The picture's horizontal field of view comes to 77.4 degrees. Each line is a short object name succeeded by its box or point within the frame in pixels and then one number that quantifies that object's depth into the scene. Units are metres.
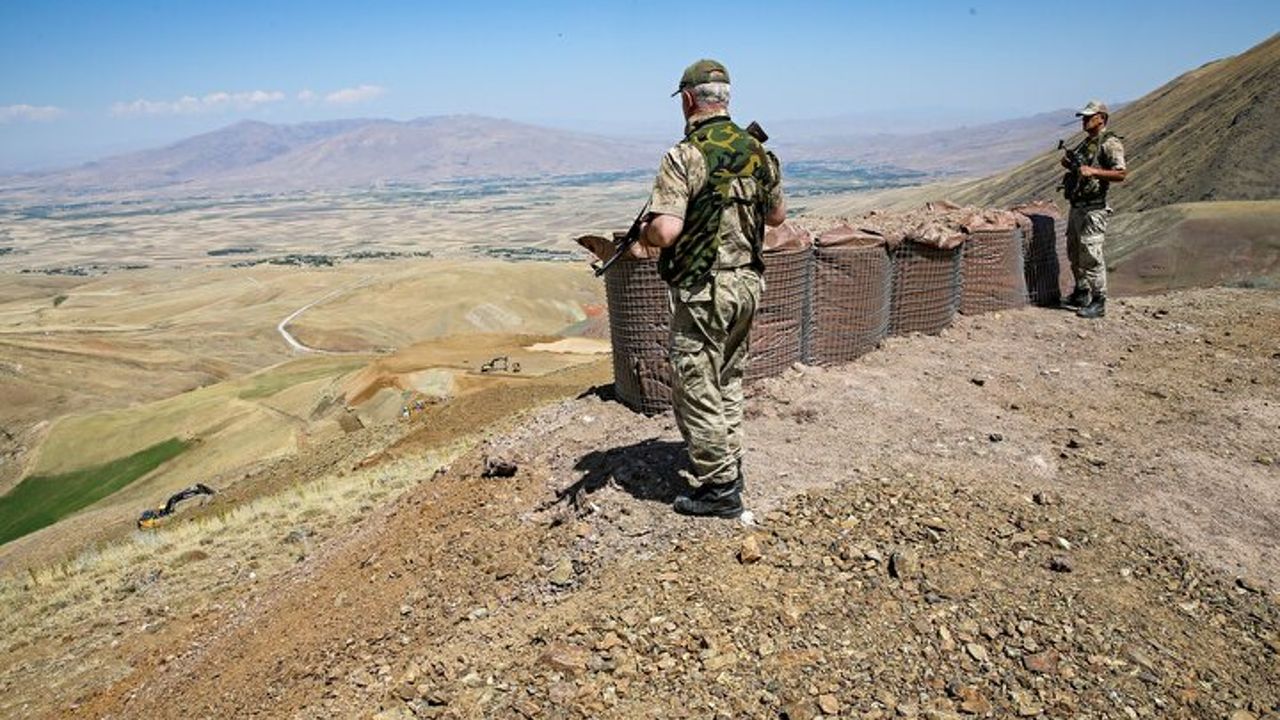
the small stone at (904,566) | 4.12
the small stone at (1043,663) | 3.48
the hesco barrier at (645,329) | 6.38
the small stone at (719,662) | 3.61
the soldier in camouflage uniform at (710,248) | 4.26
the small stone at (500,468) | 6.00
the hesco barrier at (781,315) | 6.72
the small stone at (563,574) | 4.52
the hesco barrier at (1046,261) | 9.87
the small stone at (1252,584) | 4.12
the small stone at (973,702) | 3.30
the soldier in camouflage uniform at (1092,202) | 8.95
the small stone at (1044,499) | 4.94
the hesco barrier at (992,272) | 9.01
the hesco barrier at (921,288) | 8.21
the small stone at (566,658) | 3.71
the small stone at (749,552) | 4.29
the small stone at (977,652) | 3.56
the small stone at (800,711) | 3.33
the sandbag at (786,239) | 6.66
